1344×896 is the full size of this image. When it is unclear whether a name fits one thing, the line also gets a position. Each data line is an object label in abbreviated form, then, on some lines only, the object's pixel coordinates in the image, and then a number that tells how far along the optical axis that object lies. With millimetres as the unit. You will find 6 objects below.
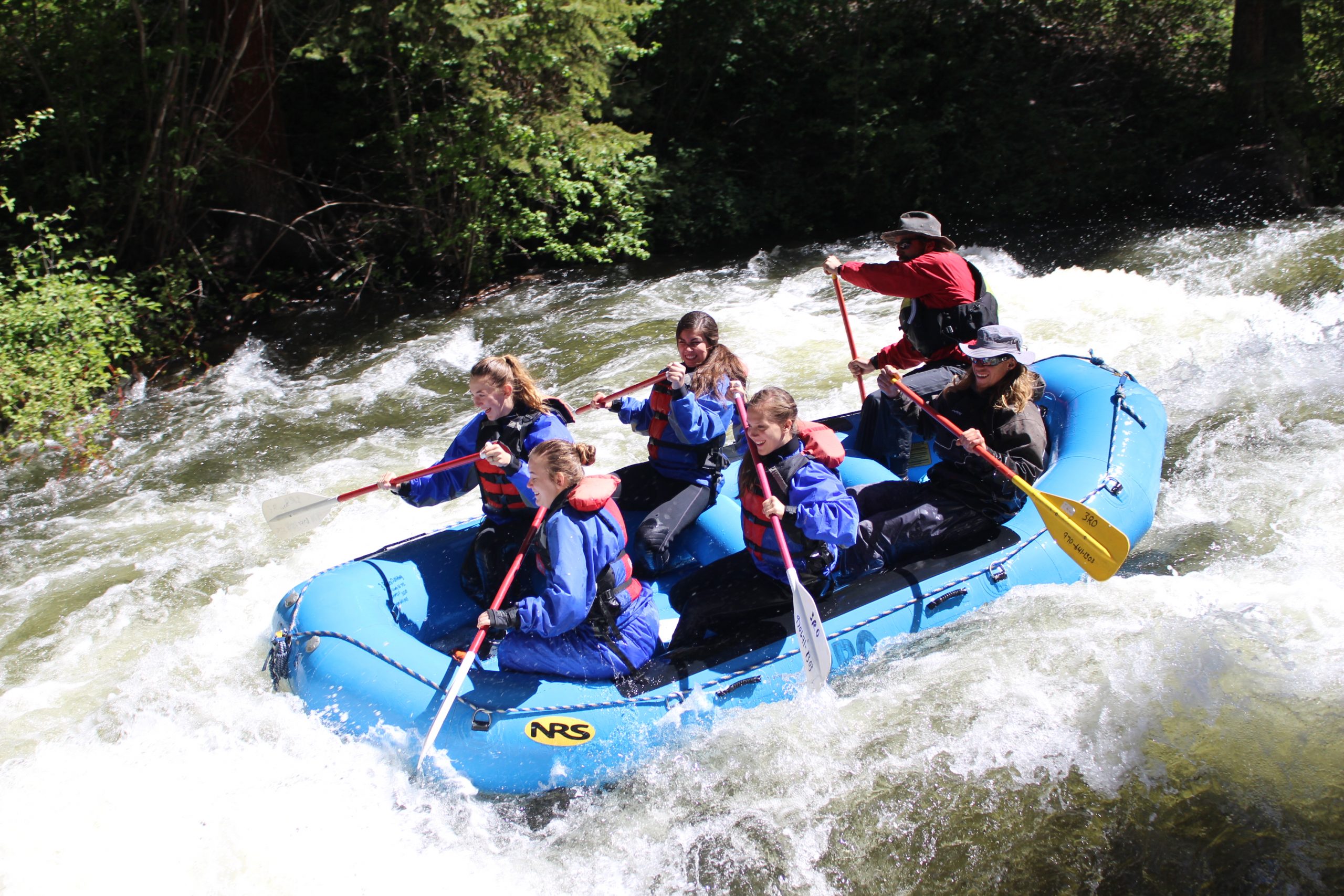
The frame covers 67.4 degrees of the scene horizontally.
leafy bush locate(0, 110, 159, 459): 6352
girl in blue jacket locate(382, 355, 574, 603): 3902
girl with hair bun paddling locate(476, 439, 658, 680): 3215
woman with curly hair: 3855
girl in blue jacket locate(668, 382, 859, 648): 3334
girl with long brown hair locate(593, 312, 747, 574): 4031
